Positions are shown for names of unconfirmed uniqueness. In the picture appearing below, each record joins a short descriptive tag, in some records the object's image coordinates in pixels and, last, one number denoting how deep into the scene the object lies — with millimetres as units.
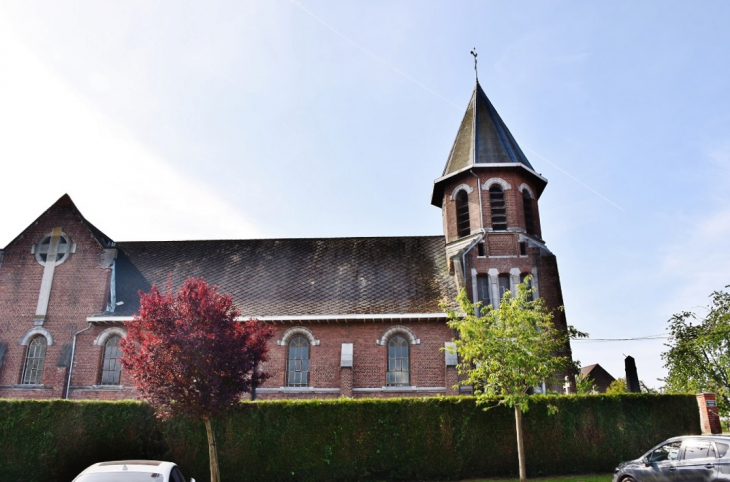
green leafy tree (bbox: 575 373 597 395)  30617
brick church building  19641
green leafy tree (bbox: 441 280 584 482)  13375
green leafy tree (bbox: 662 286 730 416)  25438
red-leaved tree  12500
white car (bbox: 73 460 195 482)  7449
